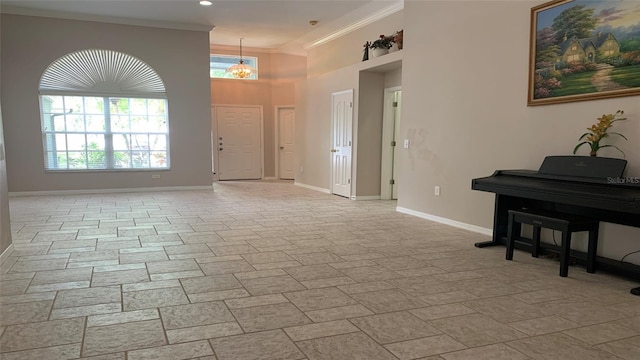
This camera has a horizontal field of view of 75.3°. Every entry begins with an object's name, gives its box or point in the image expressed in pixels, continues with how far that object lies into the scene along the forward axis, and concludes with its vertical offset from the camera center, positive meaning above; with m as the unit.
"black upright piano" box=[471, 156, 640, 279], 2.79 -0.37
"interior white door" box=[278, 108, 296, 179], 10.50 -0.18
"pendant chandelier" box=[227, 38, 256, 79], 8.98 +1.41
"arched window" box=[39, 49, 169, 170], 7.32 +0.39
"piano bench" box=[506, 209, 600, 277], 3.08 -0.66
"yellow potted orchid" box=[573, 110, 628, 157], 3.21 +0.06
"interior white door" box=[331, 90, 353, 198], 7.16 -0.10
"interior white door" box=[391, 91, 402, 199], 7.07 +0.17
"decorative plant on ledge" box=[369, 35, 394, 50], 6.22 +1.42
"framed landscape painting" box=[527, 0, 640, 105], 3.12 +0.72
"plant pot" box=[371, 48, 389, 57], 6.30 +1.30
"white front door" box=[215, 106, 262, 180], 10.09 -0.16
